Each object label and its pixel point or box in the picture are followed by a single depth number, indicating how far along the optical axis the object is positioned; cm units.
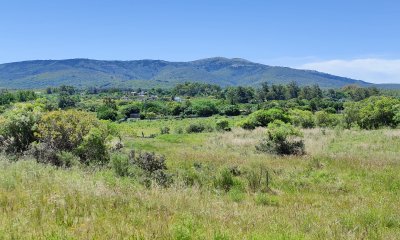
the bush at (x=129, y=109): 11869
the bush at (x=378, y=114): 4419
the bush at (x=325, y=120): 5484
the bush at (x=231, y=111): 11588
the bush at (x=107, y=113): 10676
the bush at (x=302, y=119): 5303
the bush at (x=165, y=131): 5859
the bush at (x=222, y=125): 5536
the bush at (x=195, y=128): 5677
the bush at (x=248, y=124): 5144
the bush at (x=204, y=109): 12044
